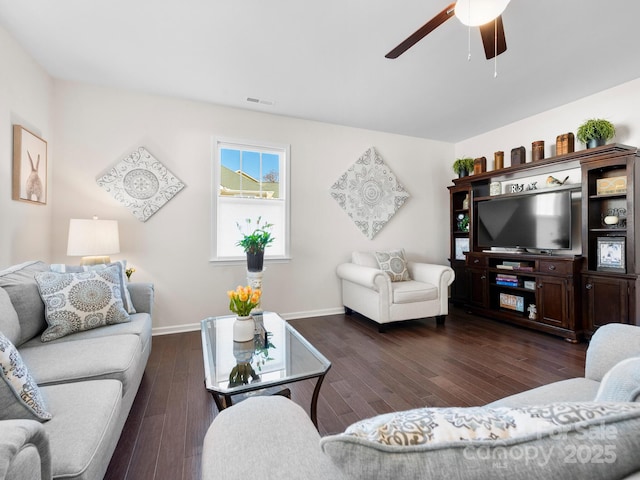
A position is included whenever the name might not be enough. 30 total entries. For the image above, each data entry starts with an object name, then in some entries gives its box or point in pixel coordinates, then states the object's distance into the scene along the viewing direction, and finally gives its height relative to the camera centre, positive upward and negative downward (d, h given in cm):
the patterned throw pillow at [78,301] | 175 -37
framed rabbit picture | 228 +64
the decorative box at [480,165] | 411 +107
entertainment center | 275 -3
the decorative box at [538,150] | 341 +106
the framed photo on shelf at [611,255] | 275 -14
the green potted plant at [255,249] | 310 -8
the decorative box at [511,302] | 345 -74
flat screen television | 319 +23
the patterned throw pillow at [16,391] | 89 -47
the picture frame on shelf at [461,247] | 427 -9
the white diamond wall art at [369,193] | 406 +69
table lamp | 245 +3
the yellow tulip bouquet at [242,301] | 184 -38
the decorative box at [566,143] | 313 +105
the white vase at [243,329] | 185 -56
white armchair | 322 -58
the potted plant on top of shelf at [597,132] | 284 +106
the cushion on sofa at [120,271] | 210 -21
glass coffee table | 139 -66
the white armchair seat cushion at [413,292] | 325 -58
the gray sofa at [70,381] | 71 -58
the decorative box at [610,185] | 275 +53
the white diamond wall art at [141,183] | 304 +63
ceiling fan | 153 +124
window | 351 +62
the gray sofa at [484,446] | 40 -29
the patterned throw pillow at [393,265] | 371 -31
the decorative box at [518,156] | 363 +106
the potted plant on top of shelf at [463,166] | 427 +109
